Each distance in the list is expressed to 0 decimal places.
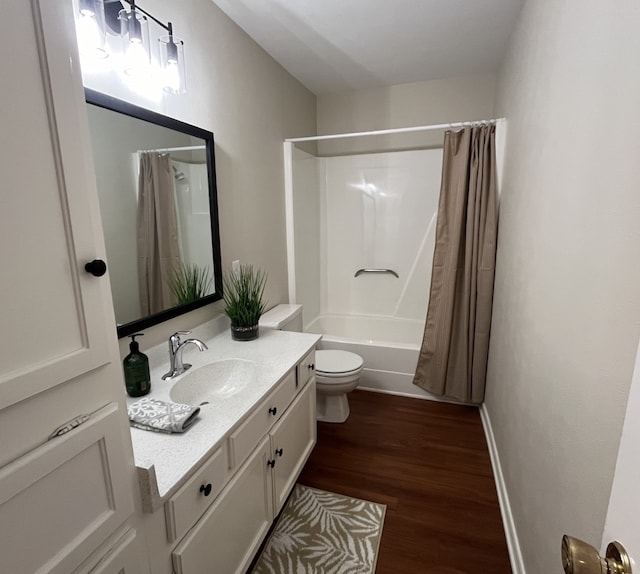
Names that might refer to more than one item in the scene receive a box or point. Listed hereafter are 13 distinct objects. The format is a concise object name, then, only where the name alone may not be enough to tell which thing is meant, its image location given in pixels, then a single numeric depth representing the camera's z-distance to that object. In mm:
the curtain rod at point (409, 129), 2329
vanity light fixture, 1167
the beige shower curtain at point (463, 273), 2309
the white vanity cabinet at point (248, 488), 1019
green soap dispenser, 1284
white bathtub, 2748
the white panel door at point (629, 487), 449
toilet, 2283
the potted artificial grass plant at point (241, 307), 1854
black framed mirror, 1313
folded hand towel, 1089
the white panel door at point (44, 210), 505
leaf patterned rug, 1465
